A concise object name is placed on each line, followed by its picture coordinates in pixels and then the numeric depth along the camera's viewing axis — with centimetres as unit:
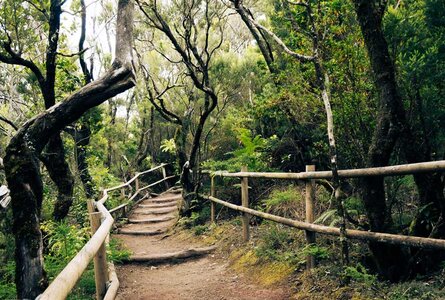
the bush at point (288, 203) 601
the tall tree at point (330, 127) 354
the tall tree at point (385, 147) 335
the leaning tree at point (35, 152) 288
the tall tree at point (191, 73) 853
